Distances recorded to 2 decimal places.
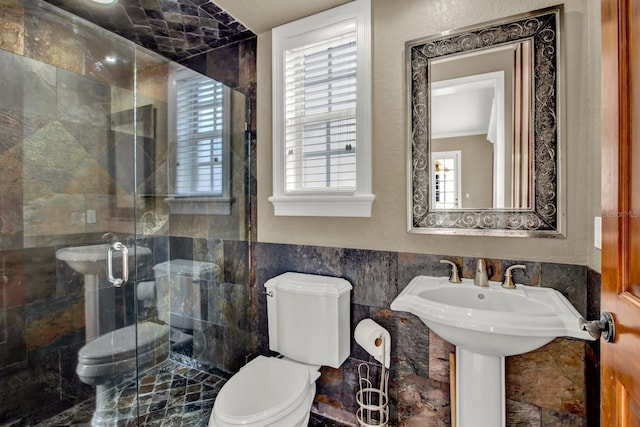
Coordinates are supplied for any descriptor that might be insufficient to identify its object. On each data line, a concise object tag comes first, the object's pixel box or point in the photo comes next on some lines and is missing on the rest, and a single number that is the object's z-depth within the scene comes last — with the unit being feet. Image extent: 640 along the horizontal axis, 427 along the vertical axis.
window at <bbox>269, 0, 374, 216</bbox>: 5.33
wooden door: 1.89
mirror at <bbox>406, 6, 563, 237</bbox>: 4.26
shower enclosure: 5.06
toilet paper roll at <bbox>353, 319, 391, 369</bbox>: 4.73
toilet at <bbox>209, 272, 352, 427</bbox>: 4.09
